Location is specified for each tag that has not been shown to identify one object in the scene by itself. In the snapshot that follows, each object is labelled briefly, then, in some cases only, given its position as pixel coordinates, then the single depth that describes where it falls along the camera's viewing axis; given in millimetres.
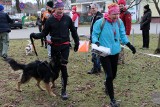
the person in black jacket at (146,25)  14117
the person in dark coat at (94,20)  7957
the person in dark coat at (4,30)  10891
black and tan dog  6344
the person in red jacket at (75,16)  14279
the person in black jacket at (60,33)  6098
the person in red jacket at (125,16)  8734
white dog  12250
